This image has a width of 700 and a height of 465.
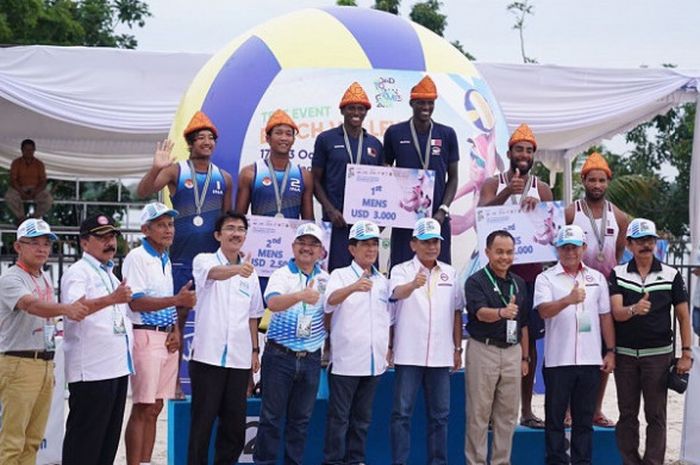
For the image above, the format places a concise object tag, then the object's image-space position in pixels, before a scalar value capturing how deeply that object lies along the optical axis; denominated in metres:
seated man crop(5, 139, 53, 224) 15.62
